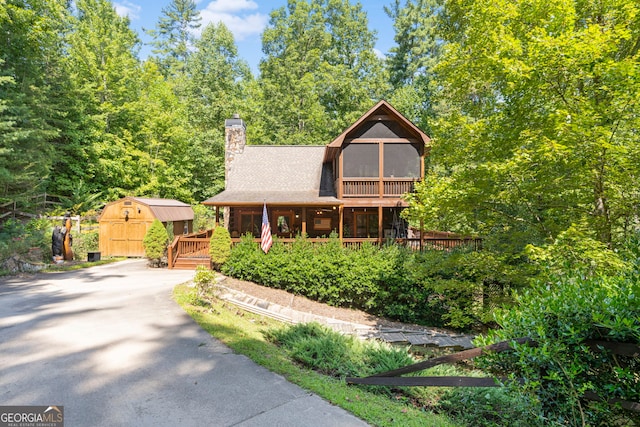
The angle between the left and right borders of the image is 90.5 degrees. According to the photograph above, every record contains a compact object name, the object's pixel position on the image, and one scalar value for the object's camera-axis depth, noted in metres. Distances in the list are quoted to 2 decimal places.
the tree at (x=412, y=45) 29.61
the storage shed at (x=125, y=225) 16.92
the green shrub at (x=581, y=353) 2.30
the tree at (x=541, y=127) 5.80
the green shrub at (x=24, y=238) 12.17
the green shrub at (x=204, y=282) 8.55
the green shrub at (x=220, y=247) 12.35
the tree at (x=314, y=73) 27.89
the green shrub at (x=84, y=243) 15.41
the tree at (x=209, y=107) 27.86
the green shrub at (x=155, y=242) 13.56
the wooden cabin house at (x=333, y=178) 14.34
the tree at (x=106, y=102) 22.84
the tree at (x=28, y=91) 15.14
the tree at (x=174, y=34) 40.00
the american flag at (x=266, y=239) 11.97
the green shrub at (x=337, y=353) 4.90
